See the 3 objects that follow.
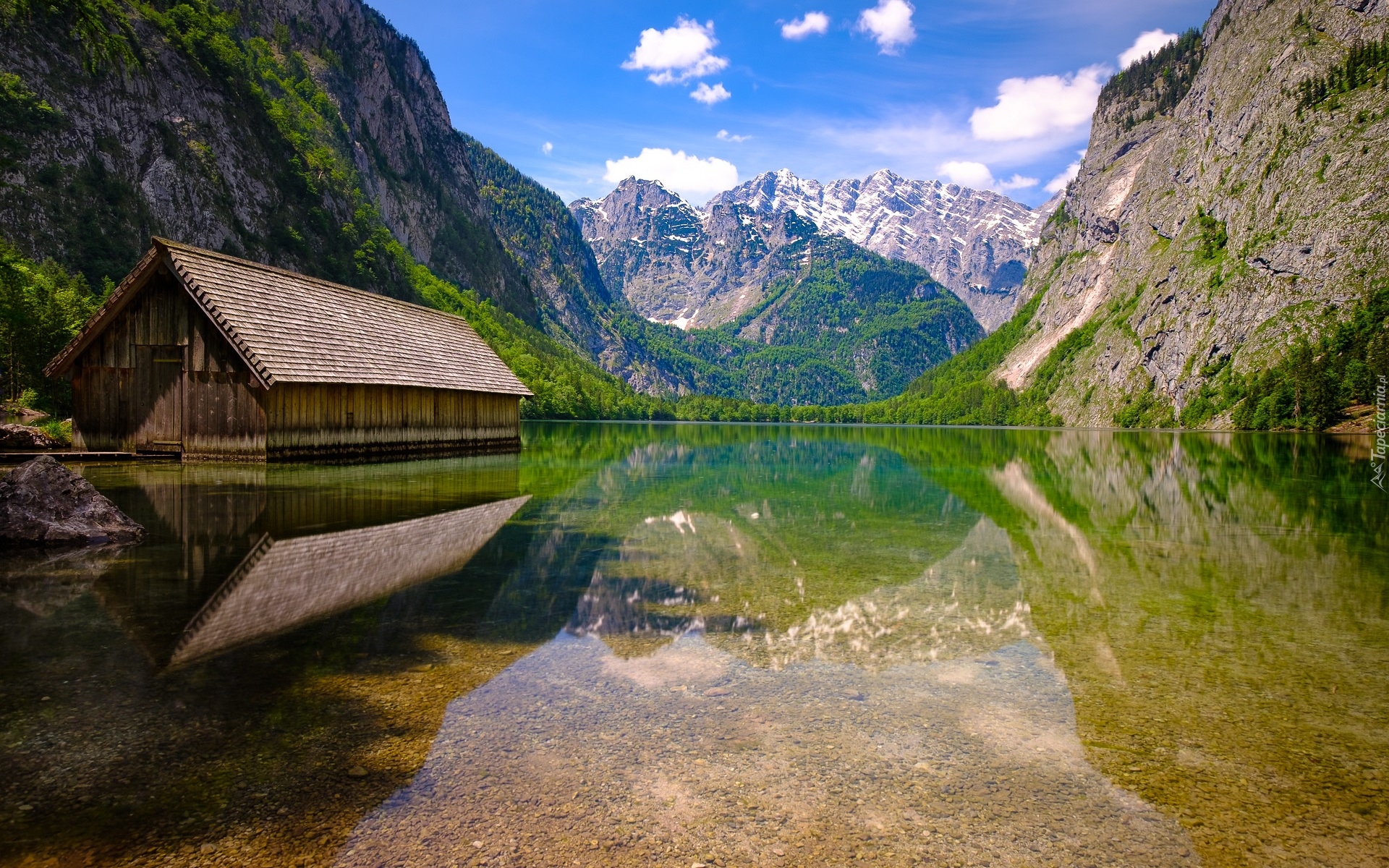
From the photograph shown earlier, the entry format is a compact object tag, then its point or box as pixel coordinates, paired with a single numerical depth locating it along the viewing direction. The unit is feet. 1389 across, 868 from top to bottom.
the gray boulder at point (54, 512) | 40.81
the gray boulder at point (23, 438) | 84.38
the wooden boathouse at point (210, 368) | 91.45
